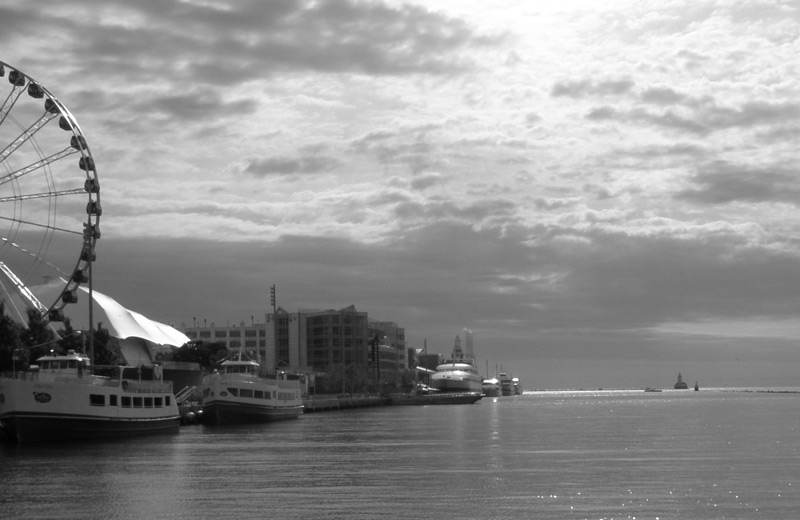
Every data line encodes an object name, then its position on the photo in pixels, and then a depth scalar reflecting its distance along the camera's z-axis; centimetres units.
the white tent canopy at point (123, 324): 17519
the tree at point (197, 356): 19775
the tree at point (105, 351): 12365
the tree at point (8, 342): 10138
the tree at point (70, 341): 12190
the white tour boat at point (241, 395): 11556
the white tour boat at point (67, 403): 7888
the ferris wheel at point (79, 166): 9500
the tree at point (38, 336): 11056
